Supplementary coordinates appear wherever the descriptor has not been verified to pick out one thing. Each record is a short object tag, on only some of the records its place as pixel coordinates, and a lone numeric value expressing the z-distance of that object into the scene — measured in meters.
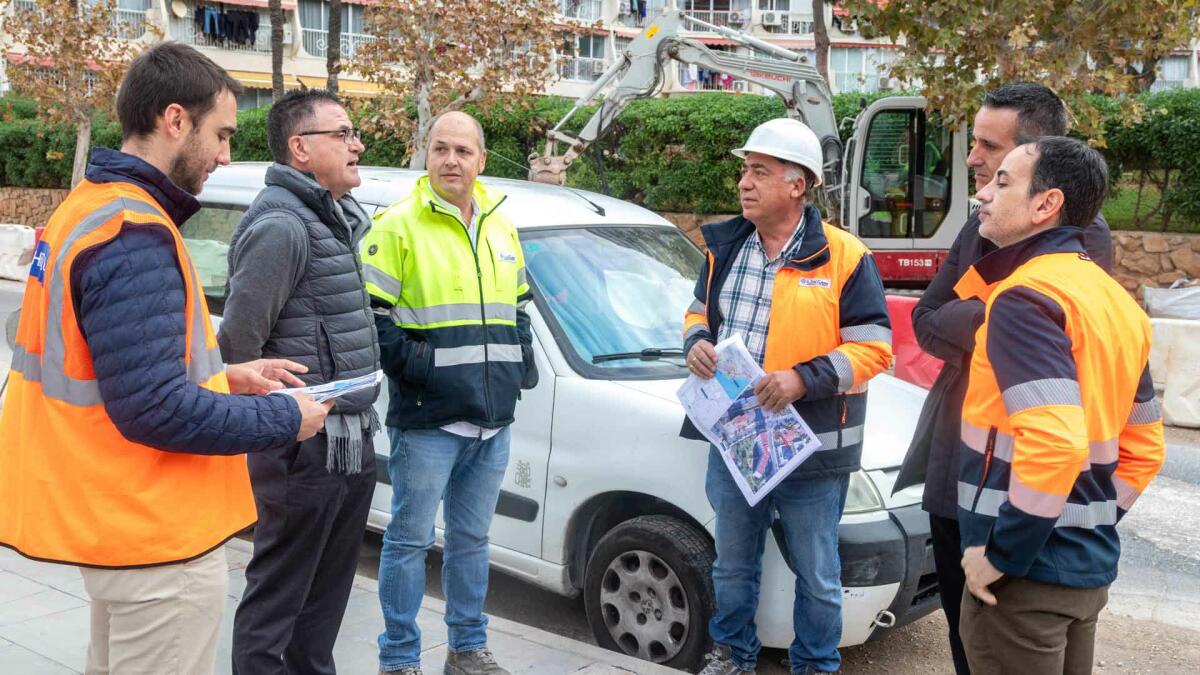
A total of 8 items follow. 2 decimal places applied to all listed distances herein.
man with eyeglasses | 3.24
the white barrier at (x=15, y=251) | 20.31
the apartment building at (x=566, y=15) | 44.78
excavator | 12.78
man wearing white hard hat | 3.91
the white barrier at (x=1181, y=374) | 9.62
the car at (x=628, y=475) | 4.13
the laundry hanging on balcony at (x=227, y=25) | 44.88
